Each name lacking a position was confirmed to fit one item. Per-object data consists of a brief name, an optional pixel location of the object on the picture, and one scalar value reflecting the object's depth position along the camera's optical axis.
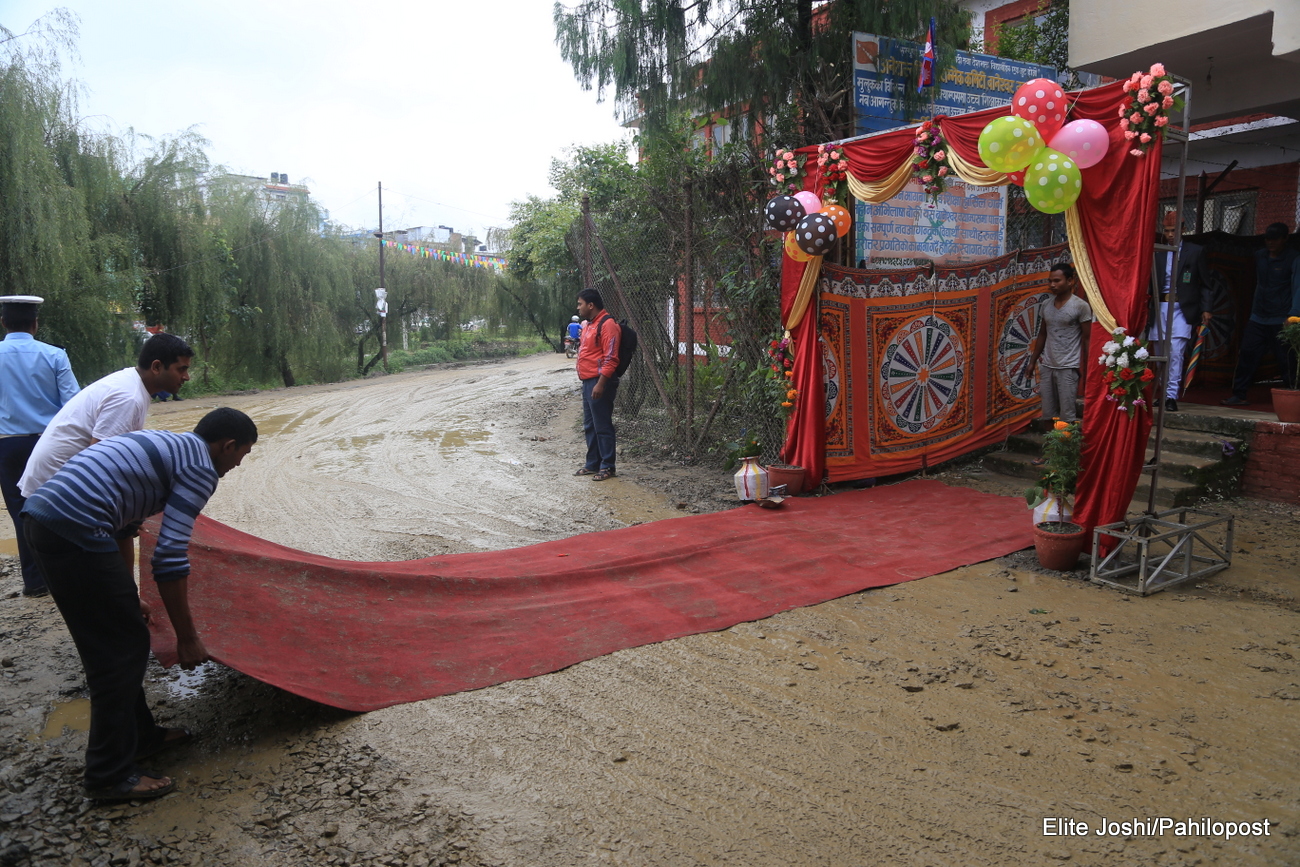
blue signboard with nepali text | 8.50
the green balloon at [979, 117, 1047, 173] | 5.12
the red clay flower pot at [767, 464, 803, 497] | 7.35
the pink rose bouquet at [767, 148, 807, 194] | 7.26
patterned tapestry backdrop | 7.46
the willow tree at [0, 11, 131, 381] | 13.03
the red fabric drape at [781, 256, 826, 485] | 7.30
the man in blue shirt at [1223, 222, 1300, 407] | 7.91
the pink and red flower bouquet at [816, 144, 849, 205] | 6.93
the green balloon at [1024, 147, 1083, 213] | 5.10
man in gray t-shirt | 7.16
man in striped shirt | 2.70
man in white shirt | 3.56
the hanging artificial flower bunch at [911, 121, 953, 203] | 6.07
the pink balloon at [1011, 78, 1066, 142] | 5.01
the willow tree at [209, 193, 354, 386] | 20.23
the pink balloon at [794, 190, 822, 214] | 7.10
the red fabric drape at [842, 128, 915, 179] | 6.38
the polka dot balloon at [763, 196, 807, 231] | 6.93
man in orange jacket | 8.06
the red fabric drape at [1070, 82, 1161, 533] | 5.00
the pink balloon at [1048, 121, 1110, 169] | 5.00
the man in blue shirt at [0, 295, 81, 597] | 4.79
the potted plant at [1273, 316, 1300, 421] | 6.65
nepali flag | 8.21
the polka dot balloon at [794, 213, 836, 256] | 6.71
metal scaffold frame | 4.84
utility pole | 26.38
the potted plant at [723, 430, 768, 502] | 6.91
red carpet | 3.49
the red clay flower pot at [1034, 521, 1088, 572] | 5.18
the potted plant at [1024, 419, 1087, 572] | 5.20
